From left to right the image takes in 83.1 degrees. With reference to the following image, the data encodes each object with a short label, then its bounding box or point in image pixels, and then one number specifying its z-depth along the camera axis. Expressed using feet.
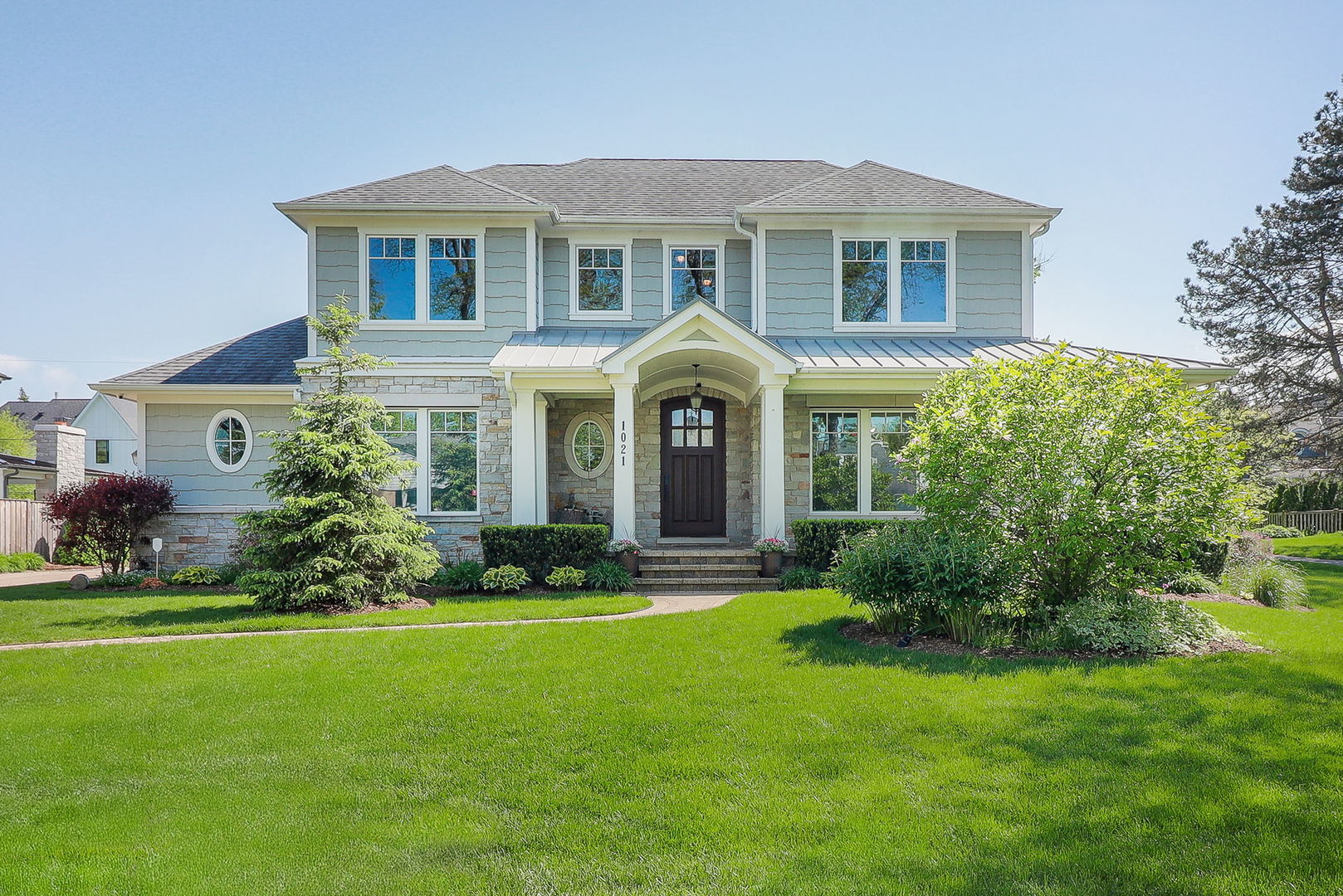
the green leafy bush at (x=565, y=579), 34.35
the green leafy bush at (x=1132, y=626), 19.92
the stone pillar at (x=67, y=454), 64.69
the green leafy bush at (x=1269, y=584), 31.01
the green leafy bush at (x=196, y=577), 37.50
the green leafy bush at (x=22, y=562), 51.57
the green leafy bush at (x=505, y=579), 33.86
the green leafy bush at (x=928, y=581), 21.53
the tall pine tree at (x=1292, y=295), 64.95
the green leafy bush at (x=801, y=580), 34.60
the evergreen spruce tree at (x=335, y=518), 29.50
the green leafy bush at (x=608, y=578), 34.24
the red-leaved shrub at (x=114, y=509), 39.58
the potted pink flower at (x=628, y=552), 36.09
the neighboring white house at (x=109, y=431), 120.98
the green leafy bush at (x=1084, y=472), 21.45
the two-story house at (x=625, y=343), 39.47
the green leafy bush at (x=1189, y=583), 22.91
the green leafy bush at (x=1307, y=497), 78.33
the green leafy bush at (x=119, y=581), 37.83
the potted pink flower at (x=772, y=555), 36.19
